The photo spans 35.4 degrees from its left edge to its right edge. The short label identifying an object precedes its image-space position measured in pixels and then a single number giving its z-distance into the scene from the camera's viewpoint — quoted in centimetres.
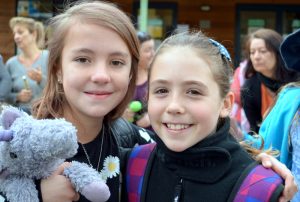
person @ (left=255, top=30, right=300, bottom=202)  263
